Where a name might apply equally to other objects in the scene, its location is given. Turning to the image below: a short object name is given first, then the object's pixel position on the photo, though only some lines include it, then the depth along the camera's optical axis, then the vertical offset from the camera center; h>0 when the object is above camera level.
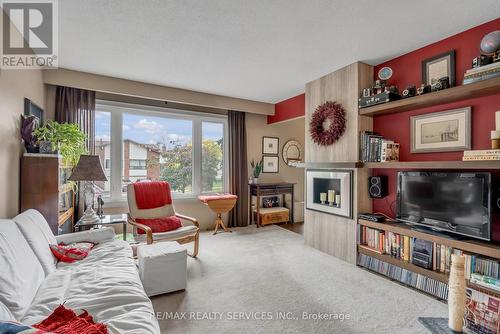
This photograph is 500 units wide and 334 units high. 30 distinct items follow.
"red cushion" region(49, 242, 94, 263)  2.03 -0.73
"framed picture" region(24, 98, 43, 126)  2.61 +0.68
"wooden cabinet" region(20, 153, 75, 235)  2.41 -0.18
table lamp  2.68 -0.02
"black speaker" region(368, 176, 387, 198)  2.91 -0.23
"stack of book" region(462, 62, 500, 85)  1.91 +0.78
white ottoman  2.21 -0.95
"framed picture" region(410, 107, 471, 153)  2.28 +0.37
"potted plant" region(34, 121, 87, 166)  2.59 +0.34
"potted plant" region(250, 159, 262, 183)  5.04 -0.05
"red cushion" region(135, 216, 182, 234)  3.11 -0.74
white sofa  1.27 -0.78
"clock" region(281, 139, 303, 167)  5.57 +0.37
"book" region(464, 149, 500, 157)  1.89 +0.12
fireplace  3.12 -0.33
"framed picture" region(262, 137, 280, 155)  5.28 +0.51
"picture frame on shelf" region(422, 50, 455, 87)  2.36 +1.02
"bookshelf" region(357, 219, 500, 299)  1.91 -0.69
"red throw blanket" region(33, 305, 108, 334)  1.07 -0.73
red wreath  3.19 +0.62
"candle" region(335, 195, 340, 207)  3.26 -0.44
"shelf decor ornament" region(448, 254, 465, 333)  1.39 -0.74
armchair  2.93 -0.67
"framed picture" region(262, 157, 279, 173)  5.29 +0.07
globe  1.97 +1.04
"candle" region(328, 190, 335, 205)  3.36 -0.40
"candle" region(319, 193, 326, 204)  3.51 -0.43
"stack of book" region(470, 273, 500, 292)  1.82 -0.89
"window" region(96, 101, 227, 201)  3.88 +0.35
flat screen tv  2.03 -0.32
